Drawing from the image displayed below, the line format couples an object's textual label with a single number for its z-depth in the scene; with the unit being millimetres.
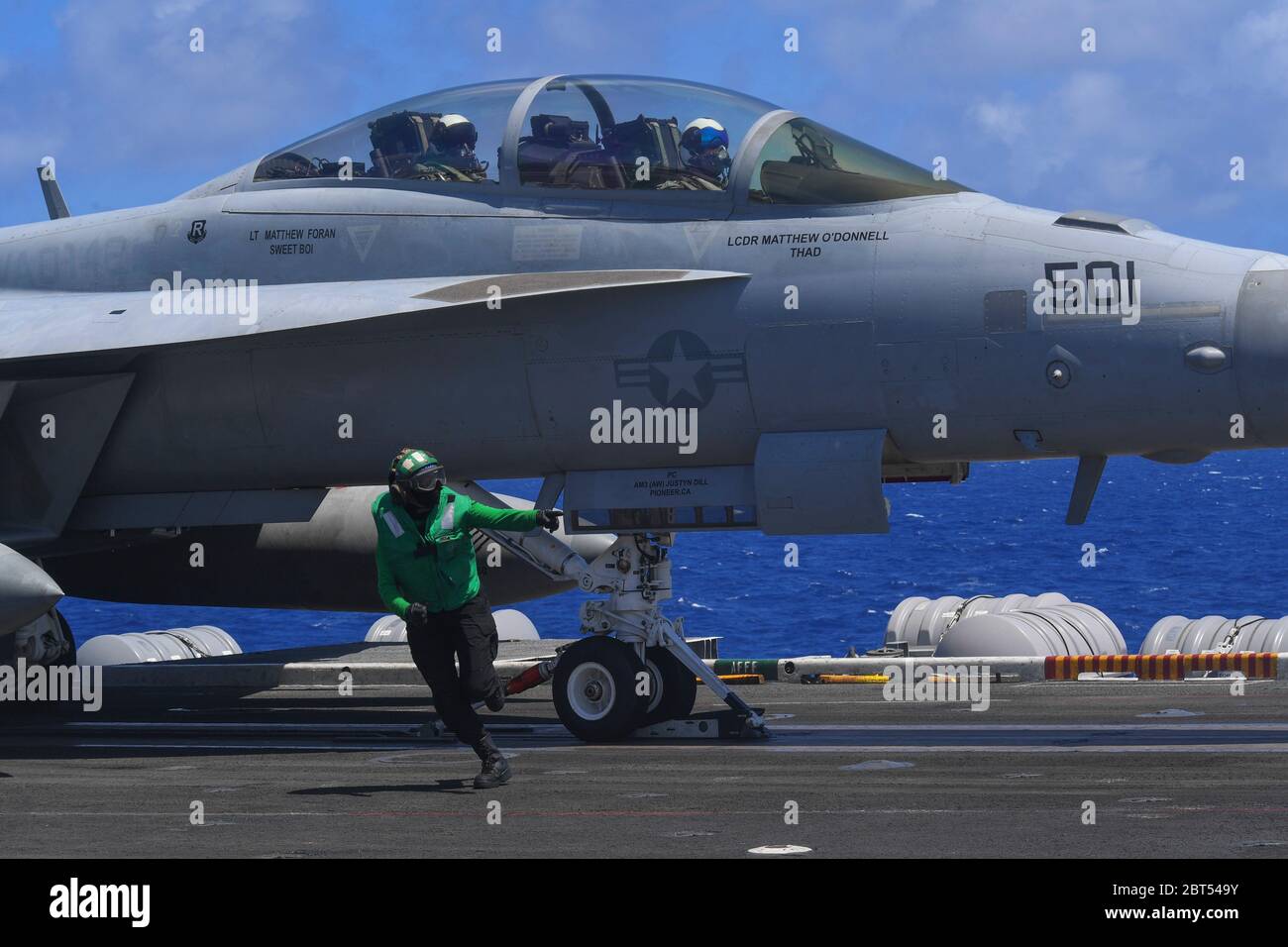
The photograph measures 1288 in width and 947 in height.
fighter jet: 11664
